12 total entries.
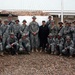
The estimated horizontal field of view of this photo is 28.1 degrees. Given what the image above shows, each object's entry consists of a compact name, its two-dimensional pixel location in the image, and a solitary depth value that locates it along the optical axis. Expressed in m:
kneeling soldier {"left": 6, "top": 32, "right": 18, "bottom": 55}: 7.58
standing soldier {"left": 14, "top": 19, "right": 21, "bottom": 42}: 7.97
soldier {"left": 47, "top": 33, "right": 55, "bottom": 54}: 7.75
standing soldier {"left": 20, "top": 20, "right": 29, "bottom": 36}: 7.95
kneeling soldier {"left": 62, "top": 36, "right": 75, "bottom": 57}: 7.50
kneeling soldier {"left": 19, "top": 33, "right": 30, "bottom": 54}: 7.73
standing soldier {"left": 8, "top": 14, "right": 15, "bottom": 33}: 7.96
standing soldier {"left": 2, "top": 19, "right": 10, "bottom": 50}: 7.67
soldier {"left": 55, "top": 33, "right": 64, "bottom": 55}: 7.64
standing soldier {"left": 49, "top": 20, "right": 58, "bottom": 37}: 7.96
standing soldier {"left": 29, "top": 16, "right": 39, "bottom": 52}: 8.02
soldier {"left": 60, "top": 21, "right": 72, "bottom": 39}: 7.78
